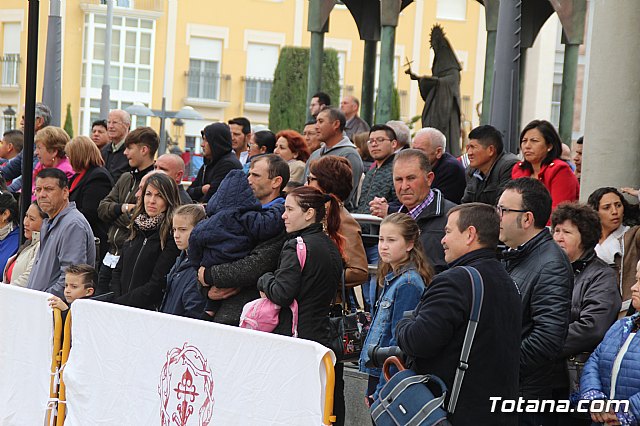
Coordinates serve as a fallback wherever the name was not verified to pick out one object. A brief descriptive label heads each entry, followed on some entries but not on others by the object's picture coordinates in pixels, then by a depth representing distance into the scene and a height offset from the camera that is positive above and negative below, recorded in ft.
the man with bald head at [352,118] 61.11 -1.42
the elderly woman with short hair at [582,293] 28.70 -3.74
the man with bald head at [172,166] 43.86 -2.71
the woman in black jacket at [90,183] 46.84 -3.58
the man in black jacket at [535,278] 26.58 -3.24
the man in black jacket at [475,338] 23.89 -3.87
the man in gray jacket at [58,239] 41.32 -4.71
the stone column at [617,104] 41.72 -0.15
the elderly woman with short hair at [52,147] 50.65 -2.75
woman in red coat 38.13 -1.65
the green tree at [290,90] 222.51 -1.73
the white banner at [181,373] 27.14 -5.87
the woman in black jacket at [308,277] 30.39 -3.93
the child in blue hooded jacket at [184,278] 35.00 -4.73
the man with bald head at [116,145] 51.09 -2.60
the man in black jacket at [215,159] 47.97 -2.67
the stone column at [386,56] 67.57 +1.29
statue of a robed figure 66.92 -0.17
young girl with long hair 27.92 -3.58
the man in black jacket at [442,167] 41.83 -2.16
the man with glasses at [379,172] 43.10 -2.50
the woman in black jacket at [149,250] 36.56 -4.38
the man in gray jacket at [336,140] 45.32 -1.76
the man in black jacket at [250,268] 32.53 -4.08
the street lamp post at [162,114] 170.37 -4.88
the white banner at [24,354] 36.64 -7.18
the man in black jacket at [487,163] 39.43 -1.85
